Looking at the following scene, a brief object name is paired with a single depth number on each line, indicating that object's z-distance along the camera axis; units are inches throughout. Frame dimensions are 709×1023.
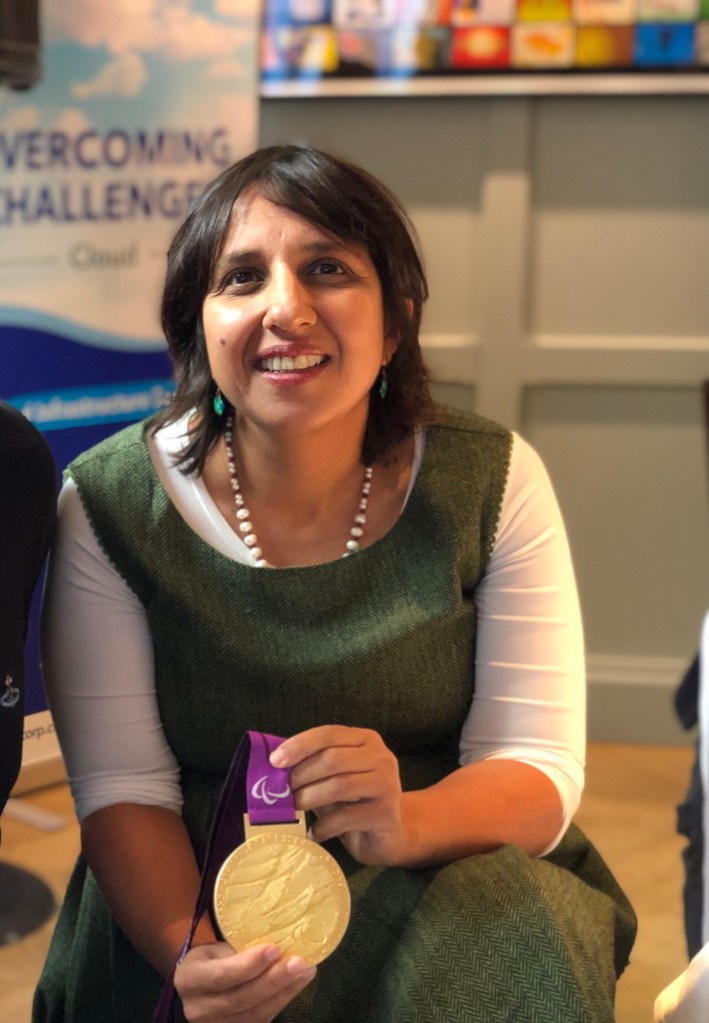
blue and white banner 97.1
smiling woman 50.1
